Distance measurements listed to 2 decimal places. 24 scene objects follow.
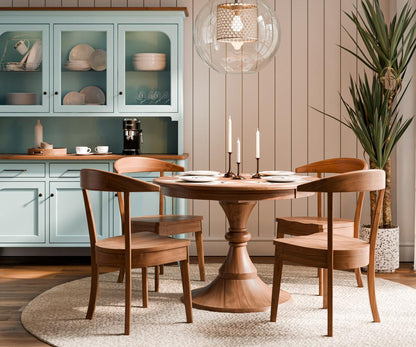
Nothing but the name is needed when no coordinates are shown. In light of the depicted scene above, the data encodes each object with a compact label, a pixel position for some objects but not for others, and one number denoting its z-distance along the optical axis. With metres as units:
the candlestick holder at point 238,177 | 3.26
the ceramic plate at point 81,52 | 4.41
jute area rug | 2.76
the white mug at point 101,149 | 4.46
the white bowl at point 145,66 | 4.41
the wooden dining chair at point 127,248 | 2.78
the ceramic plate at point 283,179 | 3.08
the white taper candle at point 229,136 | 3.23
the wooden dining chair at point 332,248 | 2.72
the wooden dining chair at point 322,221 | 3.48
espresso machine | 4.46
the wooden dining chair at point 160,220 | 3.50
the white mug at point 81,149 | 4.41
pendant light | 2.94
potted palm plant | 4.11
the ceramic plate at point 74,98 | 4.42
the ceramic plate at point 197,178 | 3.08
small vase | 4.54
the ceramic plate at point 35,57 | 4.41
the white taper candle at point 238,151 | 3.24
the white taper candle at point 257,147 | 3.21
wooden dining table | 2.97
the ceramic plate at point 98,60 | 4.41
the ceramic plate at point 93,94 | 4.41
